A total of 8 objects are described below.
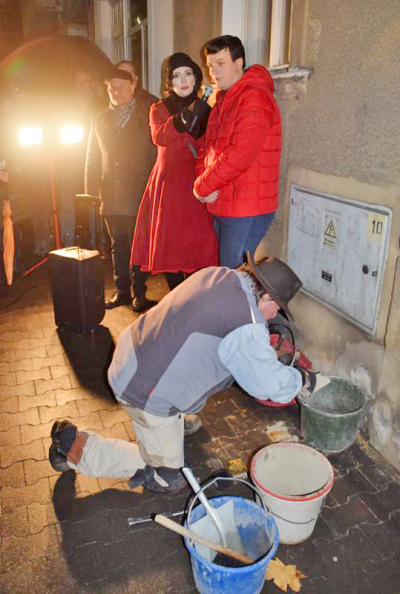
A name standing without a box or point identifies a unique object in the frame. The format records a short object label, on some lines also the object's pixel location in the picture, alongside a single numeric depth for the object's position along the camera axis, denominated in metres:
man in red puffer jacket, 3.98
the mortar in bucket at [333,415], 3.69
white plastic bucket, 2.91
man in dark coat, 5.78
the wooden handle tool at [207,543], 2.56
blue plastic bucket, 2.48
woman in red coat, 4.81
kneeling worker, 2.76
